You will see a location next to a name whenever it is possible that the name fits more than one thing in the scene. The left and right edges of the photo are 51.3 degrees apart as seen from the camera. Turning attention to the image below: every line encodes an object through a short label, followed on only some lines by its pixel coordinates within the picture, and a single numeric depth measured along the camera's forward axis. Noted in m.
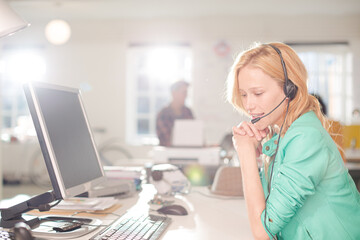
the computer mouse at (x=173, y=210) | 1.40
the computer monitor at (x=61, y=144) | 1.08
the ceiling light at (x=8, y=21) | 1.21
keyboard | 1.05
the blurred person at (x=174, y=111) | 4.28
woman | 1.05
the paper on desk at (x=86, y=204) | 1.43
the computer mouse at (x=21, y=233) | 0.81
